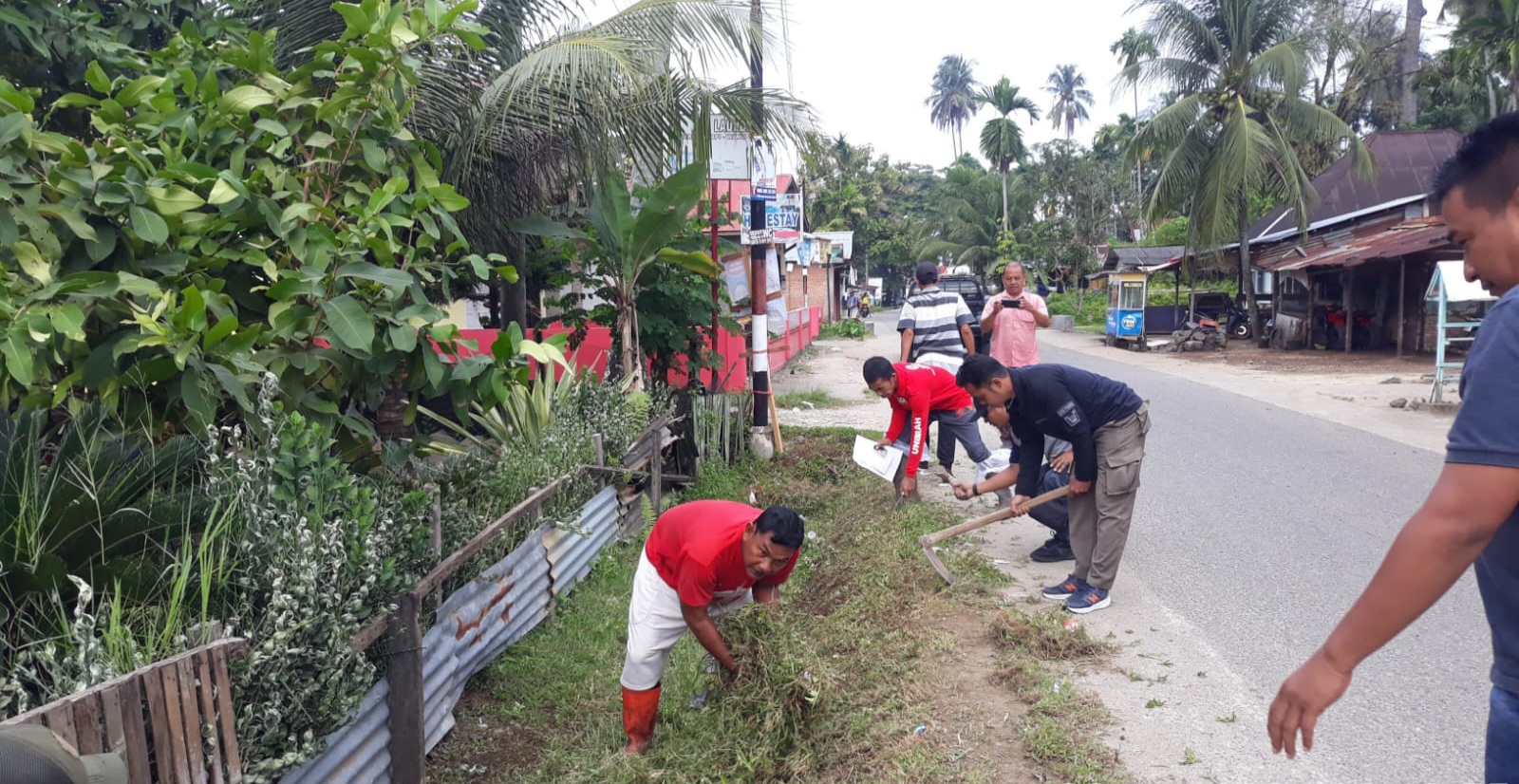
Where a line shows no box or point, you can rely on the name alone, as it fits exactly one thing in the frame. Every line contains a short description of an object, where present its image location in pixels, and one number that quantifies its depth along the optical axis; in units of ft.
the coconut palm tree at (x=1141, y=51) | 86.69
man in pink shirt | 30.09
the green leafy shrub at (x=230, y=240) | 13.04
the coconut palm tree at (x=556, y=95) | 25.18
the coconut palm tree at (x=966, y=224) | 160.97
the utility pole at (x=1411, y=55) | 110.42
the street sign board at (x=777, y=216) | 33.63
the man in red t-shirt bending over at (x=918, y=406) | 24.47
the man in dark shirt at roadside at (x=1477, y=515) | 5.73
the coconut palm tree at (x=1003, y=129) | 181.98
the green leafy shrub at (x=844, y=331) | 110.83
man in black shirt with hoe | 18.42
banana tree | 27.76
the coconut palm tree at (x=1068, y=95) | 281.13
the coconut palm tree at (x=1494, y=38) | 67.21
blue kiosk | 93.61
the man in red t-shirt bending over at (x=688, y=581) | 13.47
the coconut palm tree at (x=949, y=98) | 312.50
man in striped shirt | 31.22
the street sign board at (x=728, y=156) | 31.06
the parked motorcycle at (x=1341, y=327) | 79.71
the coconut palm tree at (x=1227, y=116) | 79.71
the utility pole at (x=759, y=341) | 33.19
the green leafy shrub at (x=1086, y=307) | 141.18
